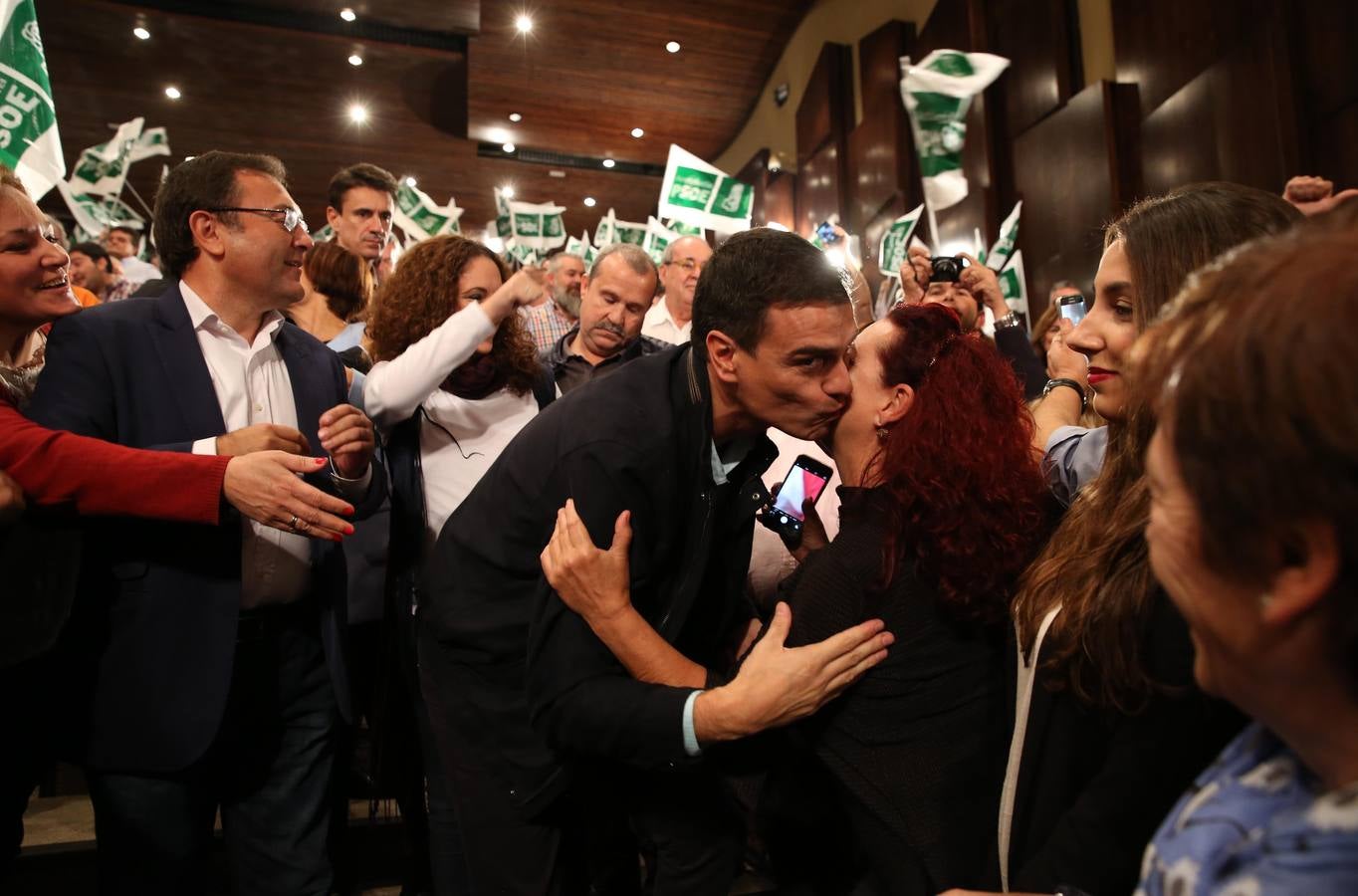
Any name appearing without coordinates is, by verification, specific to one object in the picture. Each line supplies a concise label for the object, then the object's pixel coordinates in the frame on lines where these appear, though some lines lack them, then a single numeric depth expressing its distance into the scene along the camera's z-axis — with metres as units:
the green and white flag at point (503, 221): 6.83
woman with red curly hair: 1.28
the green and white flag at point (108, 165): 5.68
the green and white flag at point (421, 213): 5.76
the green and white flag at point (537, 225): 6.82
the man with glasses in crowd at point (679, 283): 3.81
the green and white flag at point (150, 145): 5.85
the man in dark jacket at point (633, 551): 1.41
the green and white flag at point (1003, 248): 4.72
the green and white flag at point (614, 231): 7.15
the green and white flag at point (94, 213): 4.88
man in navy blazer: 1.57
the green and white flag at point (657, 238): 5.46
